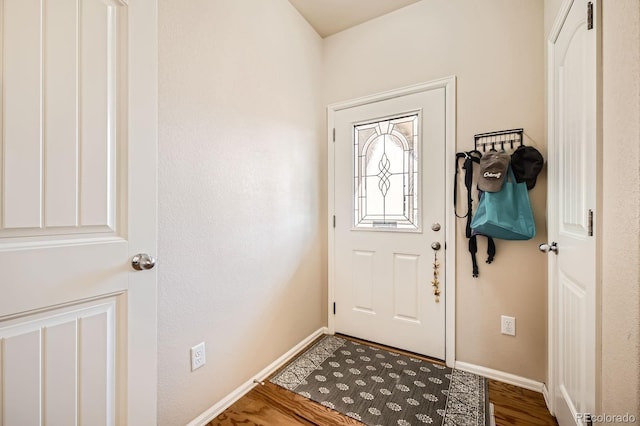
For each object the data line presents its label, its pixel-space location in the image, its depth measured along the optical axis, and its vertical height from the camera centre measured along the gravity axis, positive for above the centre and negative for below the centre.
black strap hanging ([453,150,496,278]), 1.80 +0.14
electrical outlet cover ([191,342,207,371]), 1.37 -0.74
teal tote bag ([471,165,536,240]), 1.57 -0.01
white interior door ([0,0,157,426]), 0.74 +0.01
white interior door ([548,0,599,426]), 0.98 +0.01
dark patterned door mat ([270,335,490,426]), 1.46 -1.09
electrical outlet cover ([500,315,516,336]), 1.72 -0.72
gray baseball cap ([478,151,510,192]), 1.59 +0.25
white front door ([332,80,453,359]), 1.99 -0.06
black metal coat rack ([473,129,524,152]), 1.69 +0.48
